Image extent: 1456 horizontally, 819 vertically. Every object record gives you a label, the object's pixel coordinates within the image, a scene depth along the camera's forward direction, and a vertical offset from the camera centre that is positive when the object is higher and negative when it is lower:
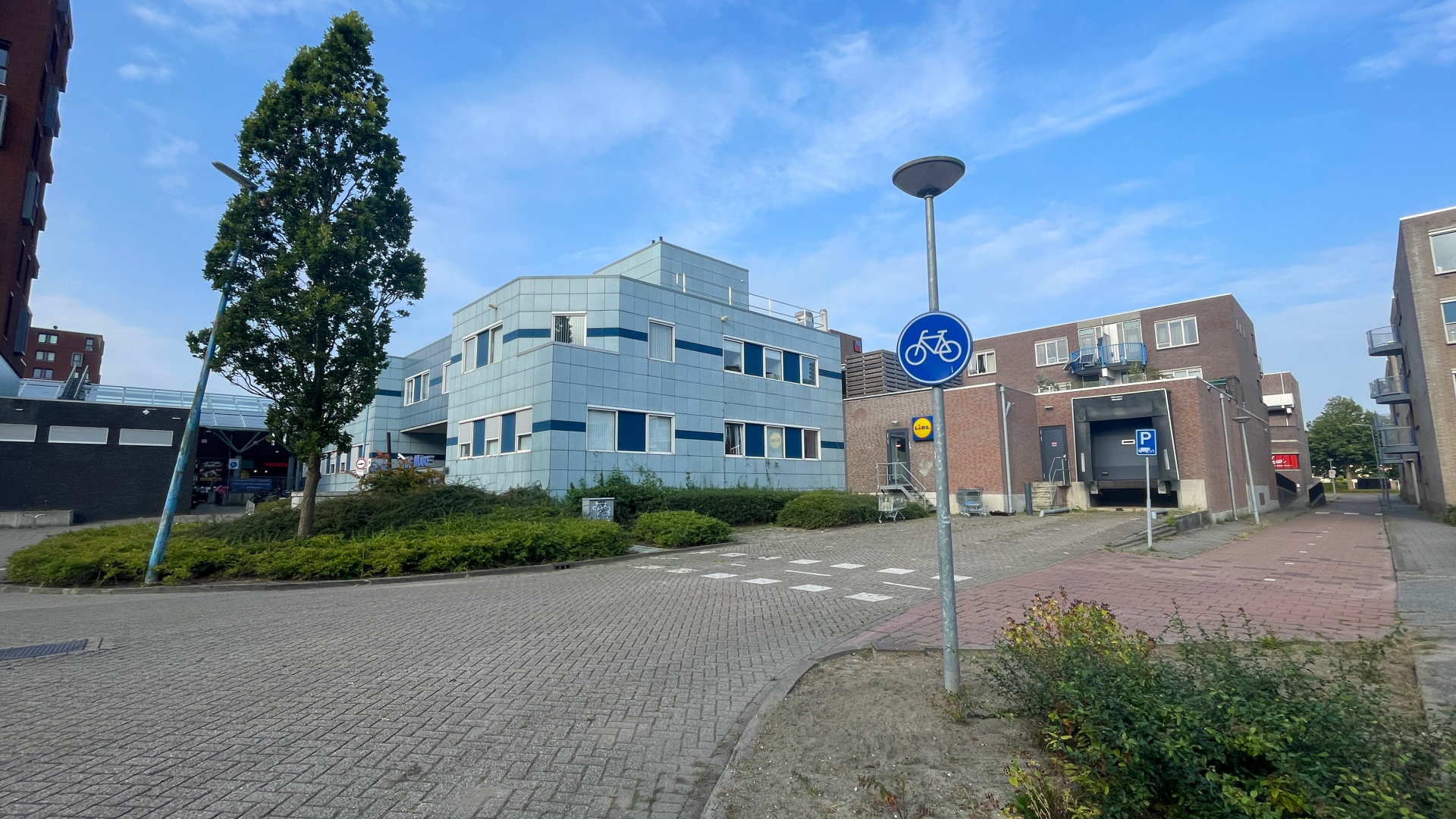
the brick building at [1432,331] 25.20 +5.42
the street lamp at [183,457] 12.54 +0.71
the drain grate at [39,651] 7.10 -1.65
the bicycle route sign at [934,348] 5.35 +1.07
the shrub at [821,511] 22.16 -0.90
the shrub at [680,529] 17.25 -1.13
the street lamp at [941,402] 5.17 +0.64
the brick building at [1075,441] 26.78 +1.65
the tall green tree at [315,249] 15.09 +5.52
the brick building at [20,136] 29.84 +16.37
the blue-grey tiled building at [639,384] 21.41 +3.74
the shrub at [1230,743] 2.63 -1.16
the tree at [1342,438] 66.94 +3.67
